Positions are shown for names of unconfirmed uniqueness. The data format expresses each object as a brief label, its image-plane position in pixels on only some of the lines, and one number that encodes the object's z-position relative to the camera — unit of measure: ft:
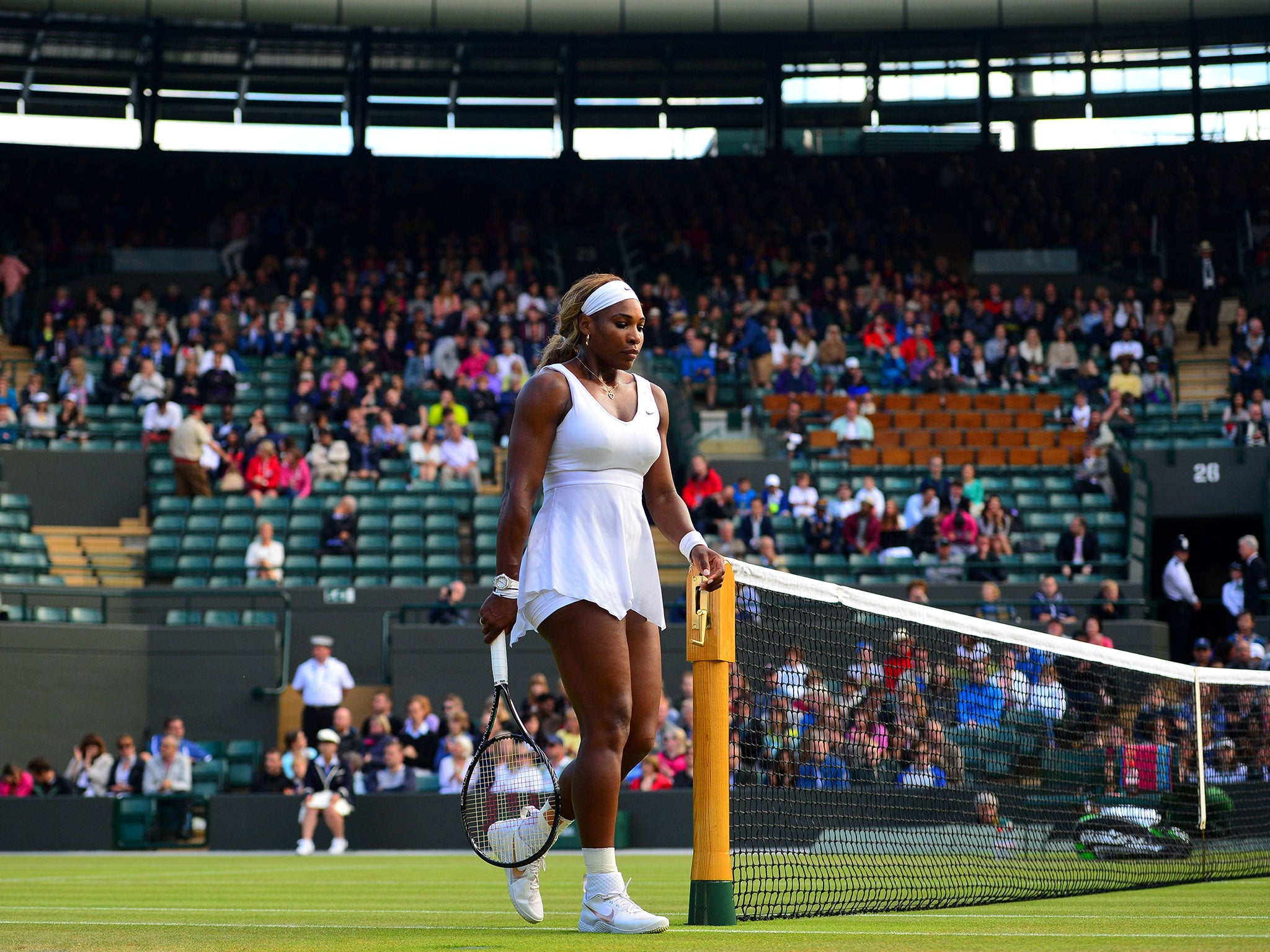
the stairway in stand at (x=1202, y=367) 82.89
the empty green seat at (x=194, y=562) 65.05
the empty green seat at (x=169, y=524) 66.90
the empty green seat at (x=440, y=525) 66.59
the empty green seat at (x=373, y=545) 65.87
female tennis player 17.25
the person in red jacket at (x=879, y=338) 83.82
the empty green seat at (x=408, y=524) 66.44
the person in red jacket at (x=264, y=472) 68.28
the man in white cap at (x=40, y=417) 71.61
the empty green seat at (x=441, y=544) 65.77
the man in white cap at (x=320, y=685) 58.08
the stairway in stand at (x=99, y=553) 65.31
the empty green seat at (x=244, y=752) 56.95
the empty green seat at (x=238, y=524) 66.39
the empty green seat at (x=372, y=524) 66.49
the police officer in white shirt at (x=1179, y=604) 61.87
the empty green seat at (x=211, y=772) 55.88
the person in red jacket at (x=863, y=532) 65.36
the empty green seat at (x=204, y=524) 66.39
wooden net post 17.66
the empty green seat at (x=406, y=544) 65.67
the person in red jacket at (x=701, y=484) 65.67
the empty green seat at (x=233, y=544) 65.62
